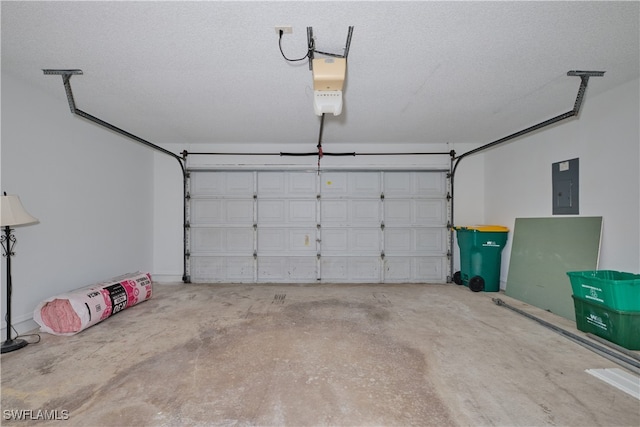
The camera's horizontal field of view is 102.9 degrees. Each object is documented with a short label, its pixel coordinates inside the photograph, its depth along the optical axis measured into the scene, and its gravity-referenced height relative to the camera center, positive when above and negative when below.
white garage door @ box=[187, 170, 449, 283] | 4.87 -0.31
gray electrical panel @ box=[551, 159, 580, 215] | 3.21 +0.35
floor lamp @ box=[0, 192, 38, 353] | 2.25 -0.13
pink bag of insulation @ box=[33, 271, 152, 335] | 2.69 -1.11
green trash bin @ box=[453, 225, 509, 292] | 4.14 -0.69
